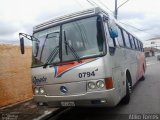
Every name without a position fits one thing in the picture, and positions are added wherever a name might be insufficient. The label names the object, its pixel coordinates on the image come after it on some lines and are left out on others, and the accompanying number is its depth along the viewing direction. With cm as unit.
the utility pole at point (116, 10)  1012
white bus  313
